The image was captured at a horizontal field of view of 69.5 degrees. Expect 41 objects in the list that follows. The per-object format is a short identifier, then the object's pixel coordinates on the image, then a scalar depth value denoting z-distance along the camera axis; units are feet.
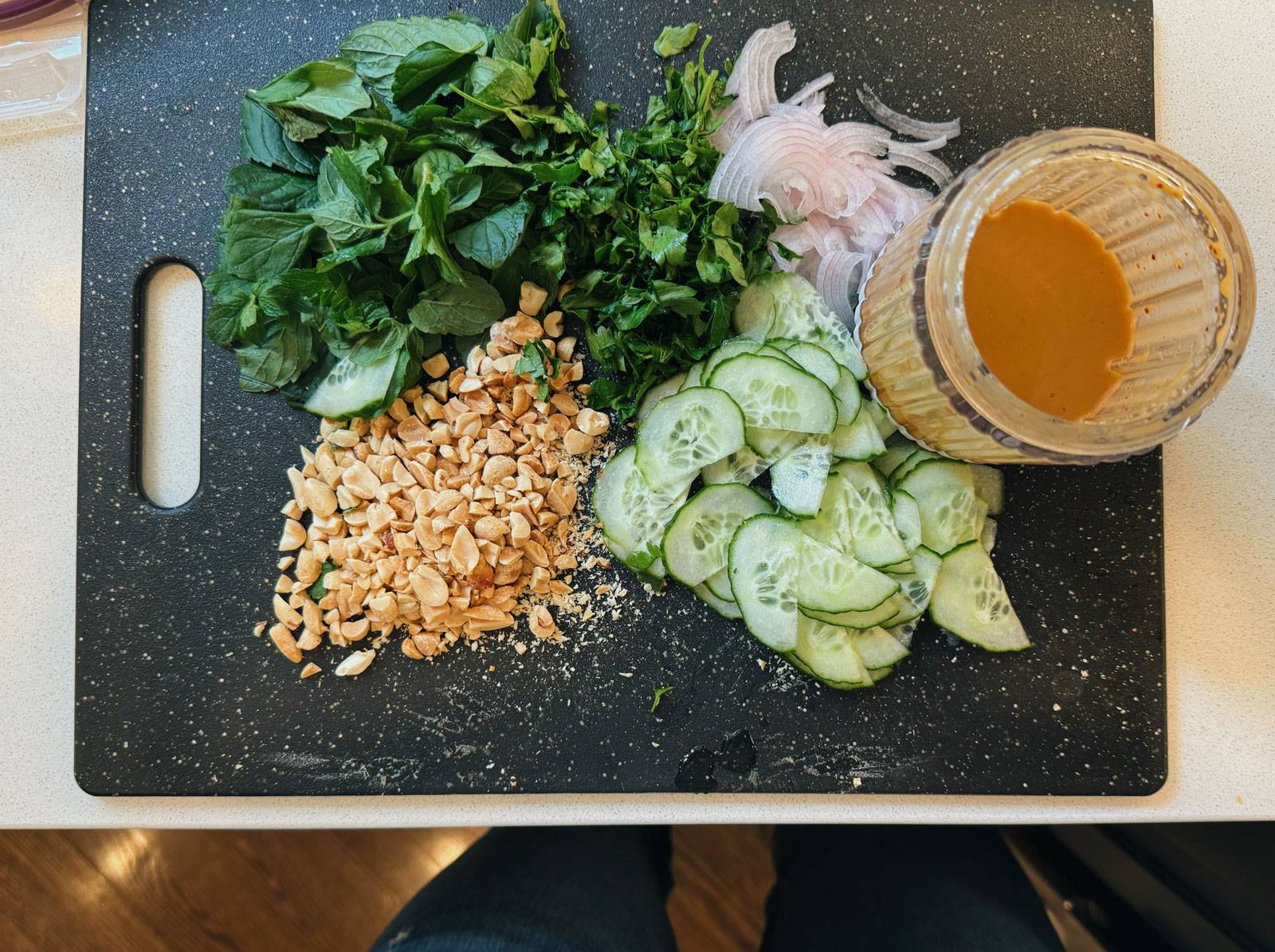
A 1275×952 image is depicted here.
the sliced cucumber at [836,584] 0.95
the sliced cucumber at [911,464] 0.99
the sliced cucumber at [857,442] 0.98
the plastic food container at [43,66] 1.07
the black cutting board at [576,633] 1.01
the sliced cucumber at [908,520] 0.97
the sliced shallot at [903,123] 1.03
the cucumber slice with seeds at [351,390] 0.98
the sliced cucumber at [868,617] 0.96
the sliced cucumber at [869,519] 0.96
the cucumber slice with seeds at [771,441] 0.98
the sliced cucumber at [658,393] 1.02
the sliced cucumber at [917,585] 0.98
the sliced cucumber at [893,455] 1.00
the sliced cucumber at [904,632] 1.00
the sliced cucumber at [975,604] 0.99
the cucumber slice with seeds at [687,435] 0.96
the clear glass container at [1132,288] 0.84
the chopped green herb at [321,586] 1.04
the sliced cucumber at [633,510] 0.99
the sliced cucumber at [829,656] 0.99
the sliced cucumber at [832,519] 0.98
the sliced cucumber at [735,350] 0.97
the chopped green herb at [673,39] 1.02
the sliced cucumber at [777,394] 0.94
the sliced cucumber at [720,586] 1.00
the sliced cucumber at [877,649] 1.00
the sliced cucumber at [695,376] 0.99
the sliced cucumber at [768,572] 0.96
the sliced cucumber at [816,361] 0.97
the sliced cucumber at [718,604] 1.01
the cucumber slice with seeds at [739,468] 1.00
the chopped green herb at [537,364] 0.99
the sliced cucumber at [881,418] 1.00
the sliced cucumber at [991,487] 1.01
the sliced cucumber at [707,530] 0.98
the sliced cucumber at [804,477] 0.96
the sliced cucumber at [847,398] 0.97
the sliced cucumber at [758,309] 0.99
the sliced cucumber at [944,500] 0.98
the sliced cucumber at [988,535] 1.02
